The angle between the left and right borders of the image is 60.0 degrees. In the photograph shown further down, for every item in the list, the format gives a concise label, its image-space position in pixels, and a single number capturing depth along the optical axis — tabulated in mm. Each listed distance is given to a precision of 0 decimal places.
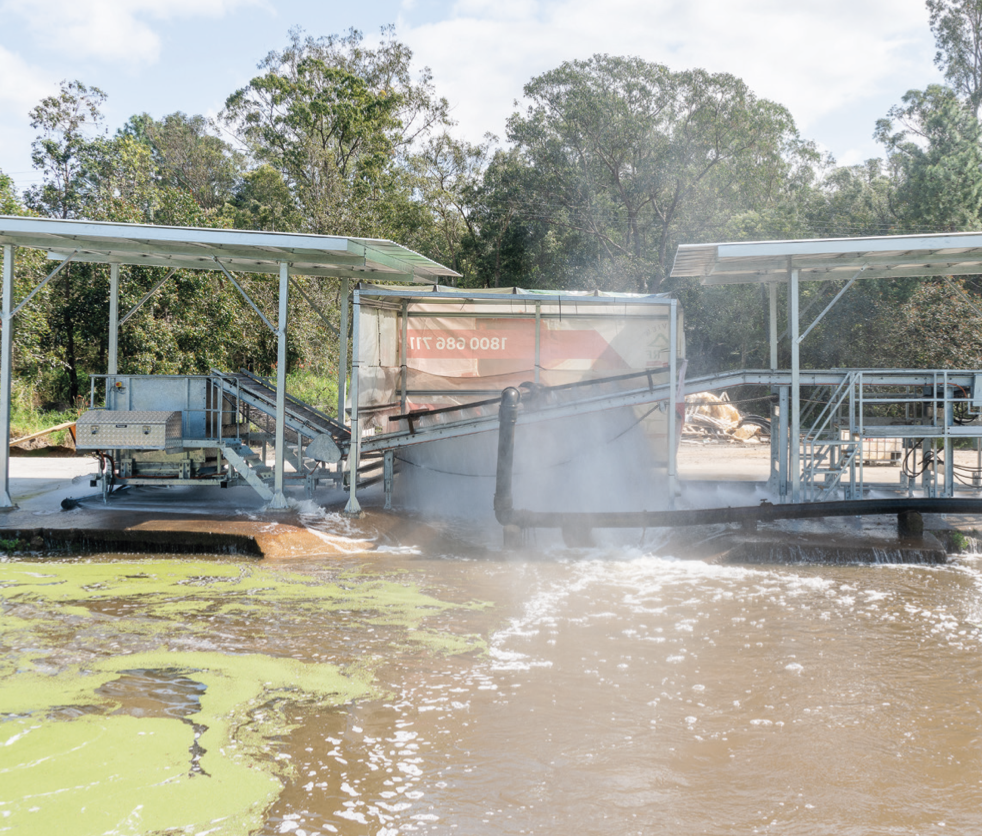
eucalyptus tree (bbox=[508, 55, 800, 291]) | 32656
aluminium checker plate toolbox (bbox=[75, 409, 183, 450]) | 12258
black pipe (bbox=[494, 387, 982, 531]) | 11453
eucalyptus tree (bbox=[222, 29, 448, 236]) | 31188
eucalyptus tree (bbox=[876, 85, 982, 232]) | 28281
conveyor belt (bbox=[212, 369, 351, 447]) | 13250
